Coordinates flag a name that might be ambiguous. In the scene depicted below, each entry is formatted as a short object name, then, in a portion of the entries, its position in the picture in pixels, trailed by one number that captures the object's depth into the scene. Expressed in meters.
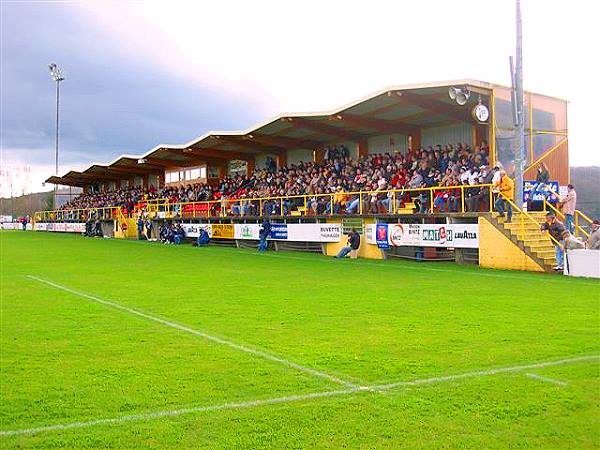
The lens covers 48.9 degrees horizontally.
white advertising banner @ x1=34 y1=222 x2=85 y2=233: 62.09
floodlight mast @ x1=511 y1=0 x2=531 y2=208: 20.53
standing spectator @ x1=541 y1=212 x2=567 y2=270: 18.44
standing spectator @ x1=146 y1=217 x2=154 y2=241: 46.22
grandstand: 21.69
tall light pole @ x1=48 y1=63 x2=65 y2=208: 72.31
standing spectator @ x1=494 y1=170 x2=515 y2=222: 20.52
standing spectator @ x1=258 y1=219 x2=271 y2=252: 31.48
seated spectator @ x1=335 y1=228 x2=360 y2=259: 25.41
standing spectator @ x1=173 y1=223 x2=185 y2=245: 39.75
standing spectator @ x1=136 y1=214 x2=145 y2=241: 46.62
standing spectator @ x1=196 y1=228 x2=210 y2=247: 36.50
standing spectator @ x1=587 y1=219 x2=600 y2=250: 17.61
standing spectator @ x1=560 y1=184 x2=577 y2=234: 20.62
